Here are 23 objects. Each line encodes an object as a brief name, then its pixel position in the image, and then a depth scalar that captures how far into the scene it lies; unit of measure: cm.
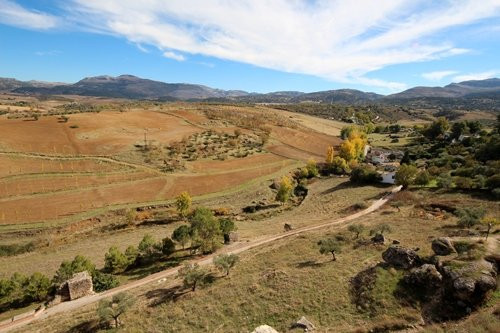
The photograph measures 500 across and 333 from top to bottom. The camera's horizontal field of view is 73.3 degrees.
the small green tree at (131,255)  4535
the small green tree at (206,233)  4766
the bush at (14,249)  5259
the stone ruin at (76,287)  3638
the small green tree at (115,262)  4369
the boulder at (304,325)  2337
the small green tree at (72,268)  3981
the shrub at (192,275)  3183
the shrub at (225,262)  3378
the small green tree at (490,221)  3797
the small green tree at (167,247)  4800
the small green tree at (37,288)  3772
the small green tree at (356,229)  4004
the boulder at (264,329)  2219
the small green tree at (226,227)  5078
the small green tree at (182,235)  4878
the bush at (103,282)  3900
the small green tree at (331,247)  3378
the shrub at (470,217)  4022
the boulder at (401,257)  2883
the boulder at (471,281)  2258
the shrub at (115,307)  2683
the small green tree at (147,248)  4759
